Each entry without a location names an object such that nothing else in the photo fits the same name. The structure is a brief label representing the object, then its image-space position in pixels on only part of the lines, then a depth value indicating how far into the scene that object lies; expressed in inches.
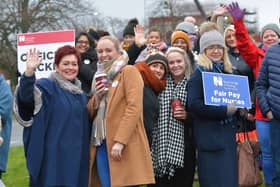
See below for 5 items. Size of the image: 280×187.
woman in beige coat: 206.8
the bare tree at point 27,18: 1274.6
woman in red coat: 262.4
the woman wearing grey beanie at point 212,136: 224.2
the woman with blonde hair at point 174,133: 234.7
